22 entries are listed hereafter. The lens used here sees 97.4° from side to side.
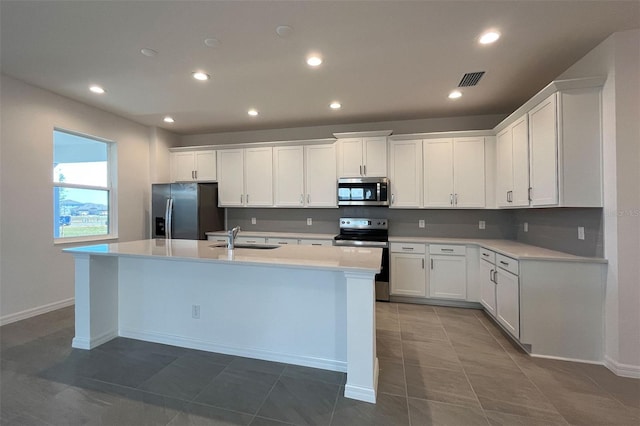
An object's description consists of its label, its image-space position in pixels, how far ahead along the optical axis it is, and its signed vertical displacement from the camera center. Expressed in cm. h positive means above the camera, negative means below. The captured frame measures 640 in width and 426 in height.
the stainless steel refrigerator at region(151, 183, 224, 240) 462 +6
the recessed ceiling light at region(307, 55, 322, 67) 268 +148
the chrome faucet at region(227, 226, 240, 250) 277 -24
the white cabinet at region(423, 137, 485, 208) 395 +56
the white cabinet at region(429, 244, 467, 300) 375 -81
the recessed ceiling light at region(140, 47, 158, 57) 257 +151
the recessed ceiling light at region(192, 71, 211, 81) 303 +152
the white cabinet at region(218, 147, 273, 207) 480 +63
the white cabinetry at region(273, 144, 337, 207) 450 +61
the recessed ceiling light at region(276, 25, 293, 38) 224 +148
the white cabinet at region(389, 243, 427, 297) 389 -82
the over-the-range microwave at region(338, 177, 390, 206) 421 +32
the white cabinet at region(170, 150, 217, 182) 505 +87
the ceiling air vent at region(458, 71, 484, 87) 299 +147
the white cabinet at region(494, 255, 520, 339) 266 -84
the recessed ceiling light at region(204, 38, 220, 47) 241 +149
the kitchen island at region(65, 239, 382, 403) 196 -78
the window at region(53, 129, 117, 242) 377 +38
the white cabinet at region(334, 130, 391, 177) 426 +90
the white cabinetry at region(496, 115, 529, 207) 300 +55
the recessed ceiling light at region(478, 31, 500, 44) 230 +146
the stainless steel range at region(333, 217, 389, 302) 398 -38
